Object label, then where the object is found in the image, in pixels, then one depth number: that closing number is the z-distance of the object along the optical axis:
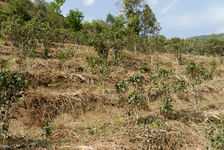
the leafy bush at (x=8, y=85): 2.98
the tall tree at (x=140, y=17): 25.50
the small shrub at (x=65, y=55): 8.52
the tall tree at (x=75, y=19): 30.11
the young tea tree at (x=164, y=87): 5.38
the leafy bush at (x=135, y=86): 4.78
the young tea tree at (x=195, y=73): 6.41
